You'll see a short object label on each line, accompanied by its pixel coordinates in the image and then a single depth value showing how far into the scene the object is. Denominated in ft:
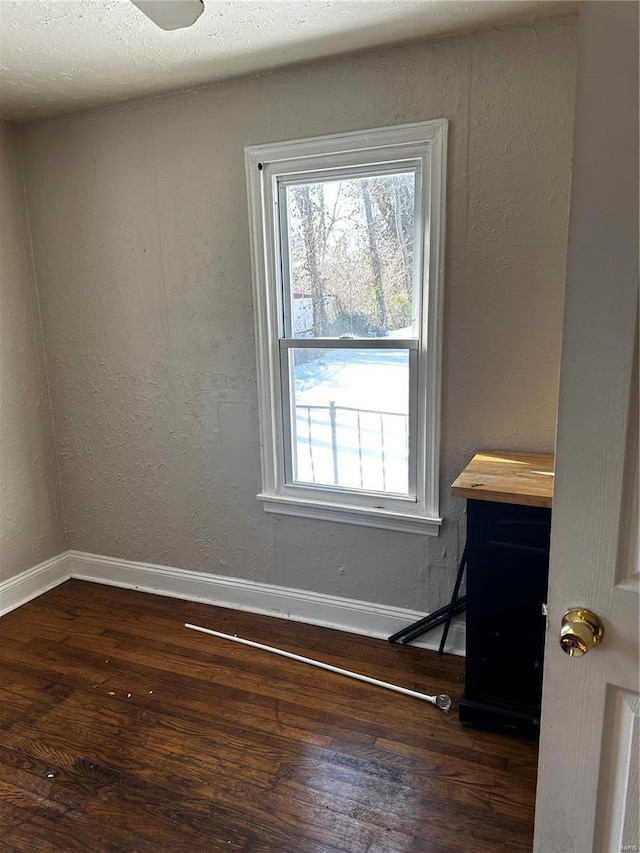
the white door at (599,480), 2.52
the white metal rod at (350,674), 6.74
